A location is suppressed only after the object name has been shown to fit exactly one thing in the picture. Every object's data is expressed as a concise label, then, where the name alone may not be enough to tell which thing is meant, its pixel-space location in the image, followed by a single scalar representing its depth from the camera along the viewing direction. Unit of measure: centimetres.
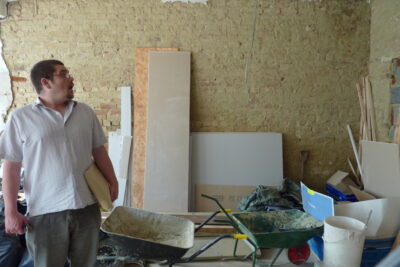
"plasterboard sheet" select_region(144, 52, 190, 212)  376
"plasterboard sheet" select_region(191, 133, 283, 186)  383
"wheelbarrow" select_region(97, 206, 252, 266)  230
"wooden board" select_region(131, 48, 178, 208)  382
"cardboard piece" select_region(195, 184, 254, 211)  379
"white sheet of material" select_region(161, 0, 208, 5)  382
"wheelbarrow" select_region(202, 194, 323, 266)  208
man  183
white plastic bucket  198
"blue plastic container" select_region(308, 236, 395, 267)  239
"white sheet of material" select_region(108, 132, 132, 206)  384
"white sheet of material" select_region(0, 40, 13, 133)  384
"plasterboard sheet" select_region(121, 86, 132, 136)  387
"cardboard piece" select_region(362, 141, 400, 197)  311
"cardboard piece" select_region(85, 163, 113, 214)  201
